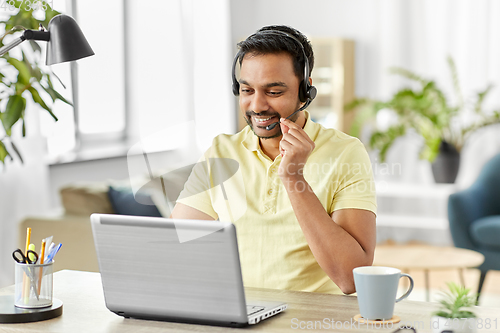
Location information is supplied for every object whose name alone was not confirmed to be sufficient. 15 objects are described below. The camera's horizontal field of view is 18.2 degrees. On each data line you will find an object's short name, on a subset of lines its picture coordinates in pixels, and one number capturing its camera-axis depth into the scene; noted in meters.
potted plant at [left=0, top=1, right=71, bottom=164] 3.51
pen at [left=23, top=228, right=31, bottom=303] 3.13
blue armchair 6.56
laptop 2.96
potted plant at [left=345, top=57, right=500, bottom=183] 8.62
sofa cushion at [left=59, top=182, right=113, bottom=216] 5.96
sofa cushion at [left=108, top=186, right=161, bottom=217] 5.95
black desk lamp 3.17
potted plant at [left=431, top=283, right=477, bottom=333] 2.88
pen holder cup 3.13
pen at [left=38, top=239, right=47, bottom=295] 3.13
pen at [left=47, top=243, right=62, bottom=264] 3.15
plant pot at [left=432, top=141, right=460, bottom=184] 8.62
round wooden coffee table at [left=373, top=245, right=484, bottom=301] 5.61
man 3.36
